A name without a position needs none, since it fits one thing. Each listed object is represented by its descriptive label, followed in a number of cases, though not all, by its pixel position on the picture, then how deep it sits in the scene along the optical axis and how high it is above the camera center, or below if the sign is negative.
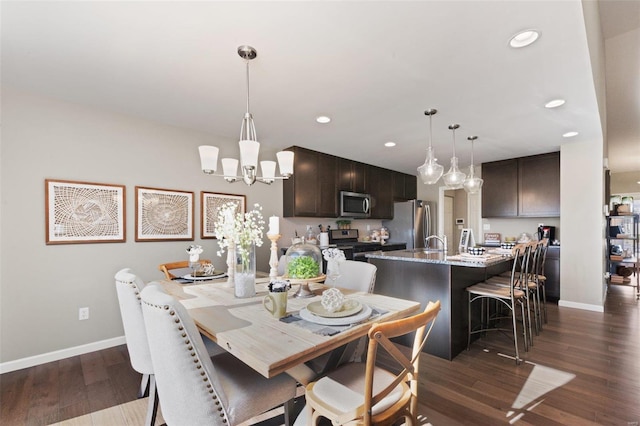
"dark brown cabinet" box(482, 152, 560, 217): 4.63 +0.44
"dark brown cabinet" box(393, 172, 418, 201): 6.12 +0.57
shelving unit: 5.03 -0.80
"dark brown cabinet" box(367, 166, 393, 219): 5.56 +0.44
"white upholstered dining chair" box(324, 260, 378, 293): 2.11 -0.48
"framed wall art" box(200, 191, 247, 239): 3.57 +0.06
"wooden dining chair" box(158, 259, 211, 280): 2.70 -0.53
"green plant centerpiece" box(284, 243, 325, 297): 1.75 -0.33
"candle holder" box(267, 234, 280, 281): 2.12 -0.34
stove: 4.74 -0.54
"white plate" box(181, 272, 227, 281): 2.44 -0.54
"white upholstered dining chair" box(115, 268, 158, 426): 1.61 -0.65
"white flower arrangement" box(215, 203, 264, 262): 1.80 -0.11
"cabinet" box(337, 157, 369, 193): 4.93 +0.66
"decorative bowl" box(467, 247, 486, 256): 2.92 -0.39
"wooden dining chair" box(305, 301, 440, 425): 1.00 -0.74
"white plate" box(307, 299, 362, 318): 1.38 -0.48
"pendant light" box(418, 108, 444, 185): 3.18 +0.47
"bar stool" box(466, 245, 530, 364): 2.63 -0.74
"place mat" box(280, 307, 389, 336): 1.23 -0.50
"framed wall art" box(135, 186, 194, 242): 3.13 +0.00
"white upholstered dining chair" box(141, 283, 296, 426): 1.07 -0.61
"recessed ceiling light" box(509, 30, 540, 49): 1.73 +1.07
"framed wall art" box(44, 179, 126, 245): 2.66 +0.02
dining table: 1.05 -0.51
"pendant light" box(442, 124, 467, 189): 3.52 +0.44
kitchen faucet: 3.44 -0.35
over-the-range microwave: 4.91 +0.15
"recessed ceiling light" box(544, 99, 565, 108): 2.71 +1.04
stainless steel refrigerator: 5.78 -0.20
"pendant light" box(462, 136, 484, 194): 3.89 +0.41
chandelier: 1.98 +0.40
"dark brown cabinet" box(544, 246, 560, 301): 4.41 -0.92
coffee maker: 4.70 -0.32
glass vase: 1.82 -0.39
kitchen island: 2.65 -0.70
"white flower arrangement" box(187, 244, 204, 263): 2.70 -0.38
